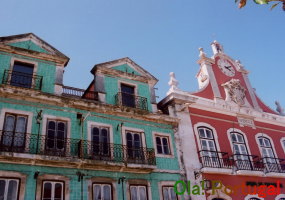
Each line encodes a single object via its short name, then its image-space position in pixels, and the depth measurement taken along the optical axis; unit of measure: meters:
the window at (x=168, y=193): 12.95
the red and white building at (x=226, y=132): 14.80
